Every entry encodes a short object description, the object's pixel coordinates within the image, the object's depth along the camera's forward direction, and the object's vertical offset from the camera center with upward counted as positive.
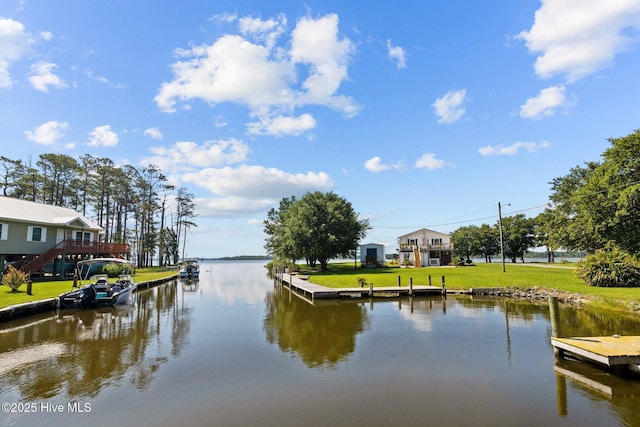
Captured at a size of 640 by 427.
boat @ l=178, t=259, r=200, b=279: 47.53 -2.80
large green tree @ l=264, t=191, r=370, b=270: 42.75 +2.48
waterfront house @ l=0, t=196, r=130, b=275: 28.83 +1.25
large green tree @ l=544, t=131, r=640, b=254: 26.98 +4.06
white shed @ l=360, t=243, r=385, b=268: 51.16 -0.69
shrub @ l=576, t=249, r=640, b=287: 22.44 -1.48
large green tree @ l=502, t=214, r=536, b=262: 67.75 +2.22
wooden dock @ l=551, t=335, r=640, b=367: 8.83 -2.80
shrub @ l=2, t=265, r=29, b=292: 21.16 -1.65
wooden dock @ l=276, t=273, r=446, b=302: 25.25 -3.11
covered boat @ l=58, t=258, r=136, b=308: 20.78 -2.69
